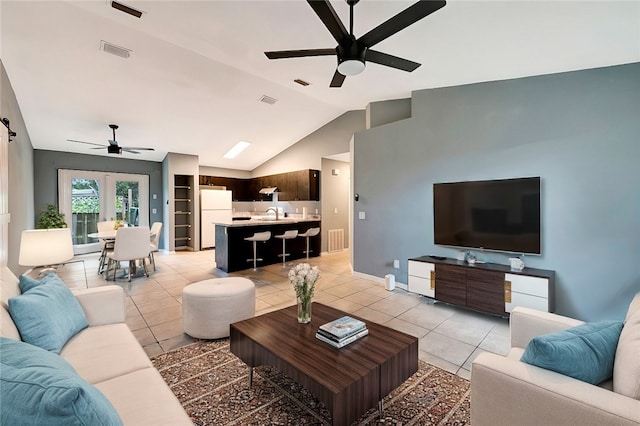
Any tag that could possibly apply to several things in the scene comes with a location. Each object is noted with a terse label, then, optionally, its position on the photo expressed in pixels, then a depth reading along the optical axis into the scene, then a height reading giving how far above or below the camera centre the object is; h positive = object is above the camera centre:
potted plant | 6.10 -0.15
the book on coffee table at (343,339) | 1.85 -0.85
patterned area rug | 1.80 -1.30
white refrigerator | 8.34 +0.00
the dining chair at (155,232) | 6.45 -0.46
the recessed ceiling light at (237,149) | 7.89 +1.77
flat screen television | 3.36 -0.06
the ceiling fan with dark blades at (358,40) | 1.89 +1.34
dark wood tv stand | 3.12 -0.91
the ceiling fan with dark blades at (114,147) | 5.66 +1.29
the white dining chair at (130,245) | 4.75 -0.57
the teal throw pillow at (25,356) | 0.91 -0.48
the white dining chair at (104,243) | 5.49 -0.60
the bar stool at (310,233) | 6.81 -0.54
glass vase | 2.19 -0.77
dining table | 5.13 -0.43
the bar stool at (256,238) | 5.62 -0.54
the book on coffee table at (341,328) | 1.88 -0.81
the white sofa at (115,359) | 1.23 -0.84
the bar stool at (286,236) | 6.28 -0.56
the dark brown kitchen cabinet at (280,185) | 7.46 +0.78
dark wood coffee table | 1.47 -0.88
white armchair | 1.06 -0.75
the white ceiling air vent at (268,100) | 5.53 +2.19
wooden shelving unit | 8.43 -0.05
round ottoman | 2.77 -0.96
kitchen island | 5.65 -0.73
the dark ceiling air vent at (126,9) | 2.92 +2.13
